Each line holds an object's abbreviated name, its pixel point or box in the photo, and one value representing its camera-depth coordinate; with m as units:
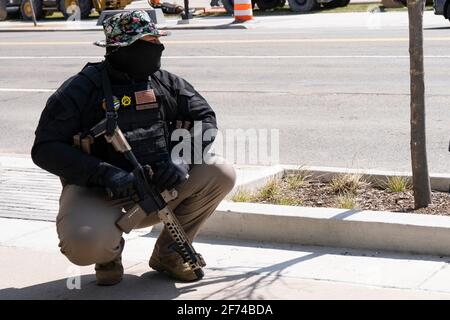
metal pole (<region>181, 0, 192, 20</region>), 23.57
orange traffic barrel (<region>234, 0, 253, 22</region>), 22.47
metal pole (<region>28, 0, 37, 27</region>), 26.05
